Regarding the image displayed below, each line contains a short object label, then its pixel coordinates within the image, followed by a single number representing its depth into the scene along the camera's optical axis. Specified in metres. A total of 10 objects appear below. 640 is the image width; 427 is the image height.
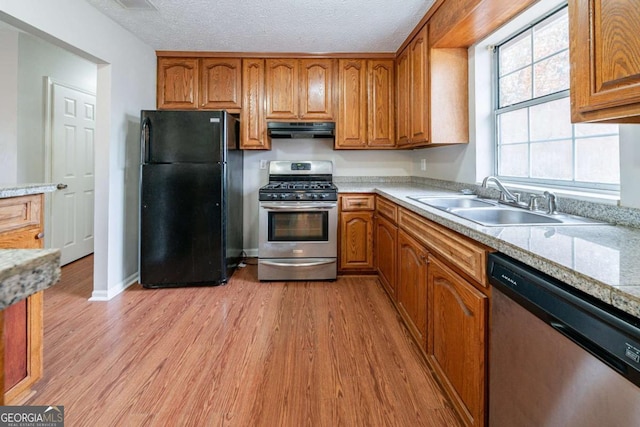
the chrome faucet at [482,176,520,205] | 1.92
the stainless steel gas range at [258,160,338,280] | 3.20
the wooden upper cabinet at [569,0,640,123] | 0.93
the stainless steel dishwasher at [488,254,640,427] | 0.67
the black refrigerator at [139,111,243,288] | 2.99
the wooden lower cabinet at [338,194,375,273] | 3.32
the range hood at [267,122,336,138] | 3.44
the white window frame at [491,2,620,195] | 1.67
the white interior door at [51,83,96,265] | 3.68
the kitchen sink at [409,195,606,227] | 1.47
